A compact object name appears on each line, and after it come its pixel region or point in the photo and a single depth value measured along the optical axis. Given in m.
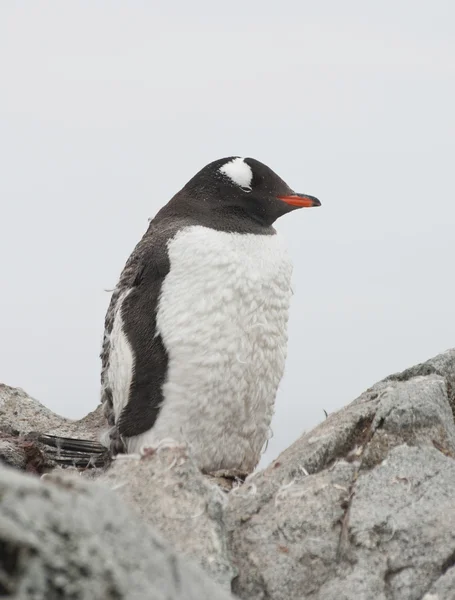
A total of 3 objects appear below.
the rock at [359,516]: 7.06
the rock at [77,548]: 3.82
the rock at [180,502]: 6.95
